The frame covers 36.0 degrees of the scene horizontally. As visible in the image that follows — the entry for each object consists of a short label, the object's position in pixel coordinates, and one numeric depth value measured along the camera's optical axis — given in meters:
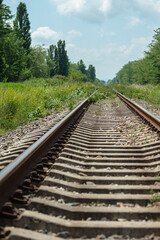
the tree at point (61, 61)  72.00
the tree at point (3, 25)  31.58
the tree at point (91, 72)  152.98
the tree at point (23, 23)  47.56
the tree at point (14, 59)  36.71
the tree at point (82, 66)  119.44
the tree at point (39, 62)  58.10
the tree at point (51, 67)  70.02
